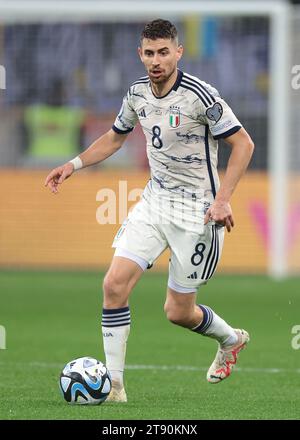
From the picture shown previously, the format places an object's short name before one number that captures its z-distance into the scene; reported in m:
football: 15.97
